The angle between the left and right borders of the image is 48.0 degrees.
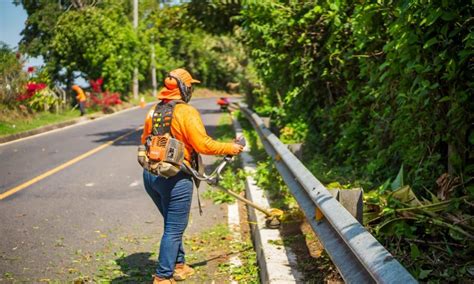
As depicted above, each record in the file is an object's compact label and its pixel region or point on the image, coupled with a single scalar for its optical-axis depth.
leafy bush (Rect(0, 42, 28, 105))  19.69
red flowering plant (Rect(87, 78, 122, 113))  30.28
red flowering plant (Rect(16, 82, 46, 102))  20.47
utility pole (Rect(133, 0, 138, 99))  39.47
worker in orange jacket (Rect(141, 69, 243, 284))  4.27
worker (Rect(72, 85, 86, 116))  25.98
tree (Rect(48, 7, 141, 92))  33.28
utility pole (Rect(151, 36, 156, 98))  50.59
